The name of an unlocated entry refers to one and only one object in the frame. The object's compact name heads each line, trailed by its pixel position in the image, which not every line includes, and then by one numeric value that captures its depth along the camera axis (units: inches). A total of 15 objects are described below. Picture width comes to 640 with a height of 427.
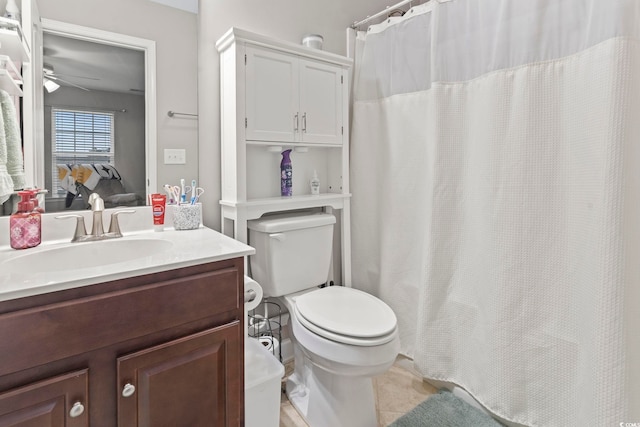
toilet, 49.7
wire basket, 64.3
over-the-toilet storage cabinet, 58.9
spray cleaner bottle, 69.3
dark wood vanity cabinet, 30.4
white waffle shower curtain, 43.8
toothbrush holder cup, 54.3
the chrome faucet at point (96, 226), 47.7
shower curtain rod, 68.2
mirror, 47.9
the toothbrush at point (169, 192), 55.9
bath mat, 57.2
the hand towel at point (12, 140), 40.9
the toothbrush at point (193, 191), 56.2
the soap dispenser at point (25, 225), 42.6
